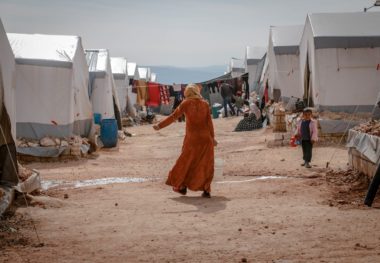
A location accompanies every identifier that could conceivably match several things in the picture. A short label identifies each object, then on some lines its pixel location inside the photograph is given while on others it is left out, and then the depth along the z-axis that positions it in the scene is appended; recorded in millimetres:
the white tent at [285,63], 18500
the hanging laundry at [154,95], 29300
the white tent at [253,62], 25841
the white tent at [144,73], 40059
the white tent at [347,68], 13547
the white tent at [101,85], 17469
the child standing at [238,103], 25906
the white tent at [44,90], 12305
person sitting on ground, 18875
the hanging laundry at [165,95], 28834
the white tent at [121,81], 25991
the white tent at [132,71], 31386
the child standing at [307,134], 9758
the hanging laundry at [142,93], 29338
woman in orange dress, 7254
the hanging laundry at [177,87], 28044
